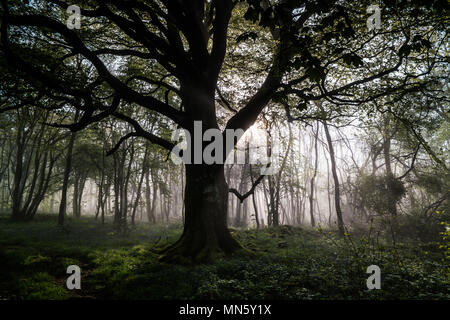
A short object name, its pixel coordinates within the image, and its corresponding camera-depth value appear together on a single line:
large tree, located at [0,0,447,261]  6.57
